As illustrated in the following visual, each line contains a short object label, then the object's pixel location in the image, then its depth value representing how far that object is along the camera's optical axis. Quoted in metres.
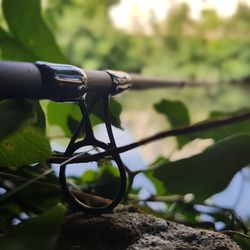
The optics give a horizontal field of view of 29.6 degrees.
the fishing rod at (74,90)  0.14
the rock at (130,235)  0.17
